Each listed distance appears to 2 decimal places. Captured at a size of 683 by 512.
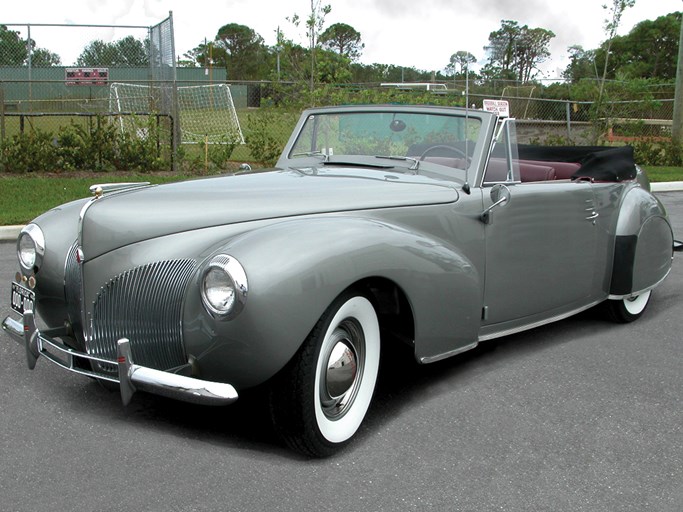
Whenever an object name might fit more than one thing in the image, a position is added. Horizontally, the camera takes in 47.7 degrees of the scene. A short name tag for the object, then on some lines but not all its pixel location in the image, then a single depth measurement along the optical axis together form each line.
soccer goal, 14.13
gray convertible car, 2.78
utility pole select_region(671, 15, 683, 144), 17.47
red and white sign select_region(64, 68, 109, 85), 14.11
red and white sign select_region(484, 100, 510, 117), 4.16
